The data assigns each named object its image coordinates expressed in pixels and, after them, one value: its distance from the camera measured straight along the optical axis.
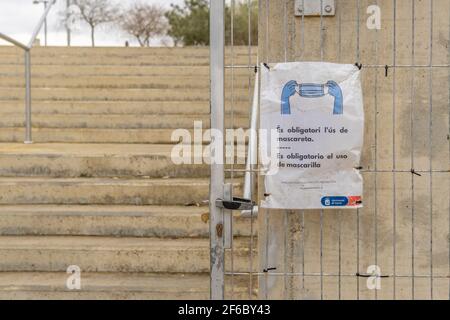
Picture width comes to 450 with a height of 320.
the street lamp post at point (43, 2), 12.06
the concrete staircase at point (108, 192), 4.68
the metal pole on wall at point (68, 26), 12.52
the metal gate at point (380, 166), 3.72
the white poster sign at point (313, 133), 3.42
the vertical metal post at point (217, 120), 3.31
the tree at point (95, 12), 13.74
